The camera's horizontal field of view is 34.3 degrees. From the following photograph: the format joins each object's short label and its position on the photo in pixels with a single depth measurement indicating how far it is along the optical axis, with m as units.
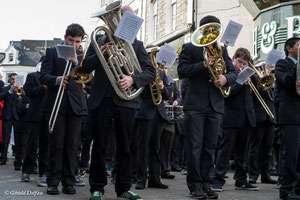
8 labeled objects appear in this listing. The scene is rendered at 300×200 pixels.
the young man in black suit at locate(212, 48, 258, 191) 7.67
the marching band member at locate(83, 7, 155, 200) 5.79
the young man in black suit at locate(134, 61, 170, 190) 7.64
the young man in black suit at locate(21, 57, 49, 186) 8.19
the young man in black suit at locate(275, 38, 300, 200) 6.39
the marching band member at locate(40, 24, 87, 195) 6.76
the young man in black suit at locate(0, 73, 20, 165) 12.14
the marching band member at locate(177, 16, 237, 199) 6.48
